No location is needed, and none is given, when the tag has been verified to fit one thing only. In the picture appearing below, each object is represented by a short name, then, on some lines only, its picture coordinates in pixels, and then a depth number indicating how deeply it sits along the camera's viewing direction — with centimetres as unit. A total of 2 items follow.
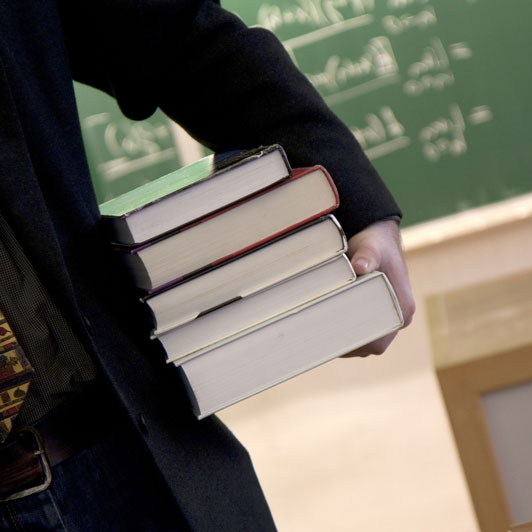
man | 253
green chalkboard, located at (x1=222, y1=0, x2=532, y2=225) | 654
